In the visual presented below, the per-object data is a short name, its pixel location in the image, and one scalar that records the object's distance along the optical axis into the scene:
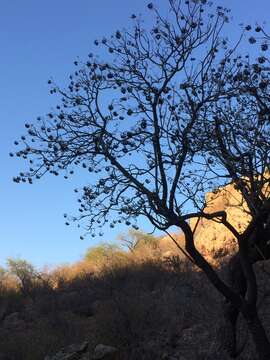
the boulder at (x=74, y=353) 13.88
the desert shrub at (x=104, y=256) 31.89
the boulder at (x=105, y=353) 13.93
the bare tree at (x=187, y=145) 11.34
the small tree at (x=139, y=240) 37.75
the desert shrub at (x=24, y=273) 29.83
